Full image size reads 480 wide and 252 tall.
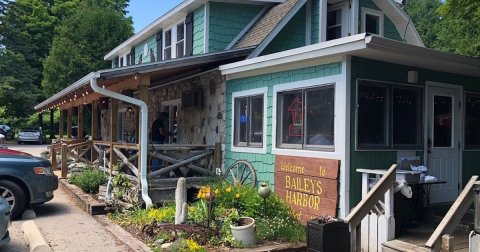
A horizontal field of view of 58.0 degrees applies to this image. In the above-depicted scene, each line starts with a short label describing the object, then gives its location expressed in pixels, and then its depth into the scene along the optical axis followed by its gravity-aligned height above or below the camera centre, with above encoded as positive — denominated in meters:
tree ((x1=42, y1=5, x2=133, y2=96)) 29.03 +5.78
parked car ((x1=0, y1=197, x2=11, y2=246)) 5.55 -1.19
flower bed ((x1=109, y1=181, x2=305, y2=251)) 6.31 -1.43
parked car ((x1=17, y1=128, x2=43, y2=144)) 34.88 -0.48
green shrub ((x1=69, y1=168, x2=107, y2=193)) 10.29 -1.19
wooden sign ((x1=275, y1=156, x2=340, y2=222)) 6.85 -0.86
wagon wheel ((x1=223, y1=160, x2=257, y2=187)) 8.78 -0.87
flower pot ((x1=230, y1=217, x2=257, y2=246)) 6.19 -1.45
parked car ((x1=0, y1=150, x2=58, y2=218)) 7.80 -0.93
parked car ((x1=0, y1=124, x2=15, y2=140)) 37.67 -0.12
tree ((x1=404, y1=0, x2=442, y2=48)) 39.38 +11.73
